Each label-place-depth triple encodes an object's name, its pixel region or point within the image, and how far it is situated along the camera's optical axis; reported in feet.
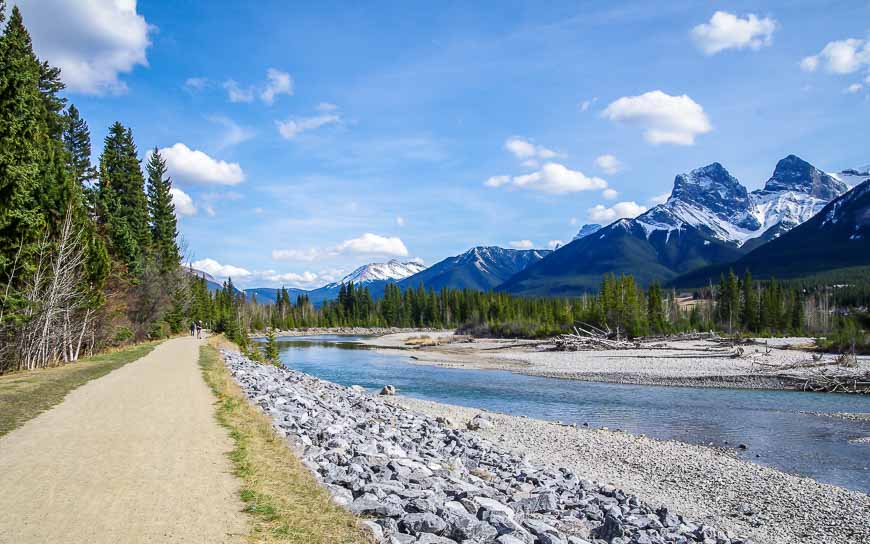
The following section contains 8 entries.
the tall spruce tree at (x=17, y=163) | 58.13
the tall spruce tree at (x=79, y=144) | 151.84
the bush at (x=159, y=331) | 171.63
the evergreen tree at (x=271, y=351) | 136.39
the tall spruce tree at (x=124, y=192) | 146.10
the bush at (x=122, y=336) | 129.13
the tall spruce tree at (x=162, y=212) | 212.02
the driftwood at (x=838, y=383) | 109.60
